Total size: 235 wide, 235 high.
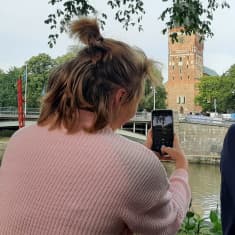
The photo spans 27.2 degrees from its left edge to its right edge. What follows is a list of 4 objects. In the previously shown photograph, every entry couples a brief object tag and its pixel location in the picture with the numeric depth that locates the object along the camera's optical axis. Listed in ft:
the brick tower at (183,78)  226.17
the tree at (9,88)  136.87
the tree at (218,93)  165.48
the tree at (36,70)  141.08
